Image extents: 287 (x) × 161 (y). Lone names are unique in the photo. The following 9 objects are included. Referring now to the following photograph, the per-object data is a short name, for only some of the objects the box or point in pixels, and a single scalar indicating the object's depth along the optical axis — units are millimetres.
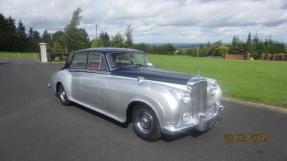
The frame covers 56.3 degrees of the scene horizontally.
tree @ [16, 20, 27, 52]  71688
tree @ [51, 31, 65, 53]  40372
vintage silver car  4742
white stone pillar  30698
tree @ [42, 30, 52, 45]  94875
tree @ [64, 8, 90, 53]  40219
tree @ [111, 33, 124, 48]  43375
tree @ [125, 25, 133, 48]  46900
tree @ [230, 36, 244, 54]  63812
